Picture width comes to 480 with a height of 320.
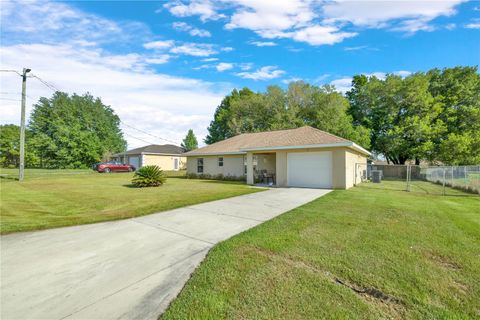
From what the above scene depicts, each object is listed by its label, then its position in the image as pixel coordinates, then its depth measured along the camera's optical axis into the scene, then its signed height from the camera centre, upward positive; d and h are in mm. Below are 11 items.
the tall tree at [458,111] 21906 +5677
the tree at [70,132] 37312 +6102
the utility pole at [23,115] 16188 +3748
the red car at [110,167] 27766 -160
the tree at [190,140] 50562 +5808
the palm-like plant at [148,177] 13930 -721
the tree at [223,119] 37206 +7844
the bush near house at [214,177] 18859 -1004
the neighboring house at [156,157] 32272 +1352
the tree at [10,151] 44081 +3085
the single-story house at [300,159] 12852 +426
